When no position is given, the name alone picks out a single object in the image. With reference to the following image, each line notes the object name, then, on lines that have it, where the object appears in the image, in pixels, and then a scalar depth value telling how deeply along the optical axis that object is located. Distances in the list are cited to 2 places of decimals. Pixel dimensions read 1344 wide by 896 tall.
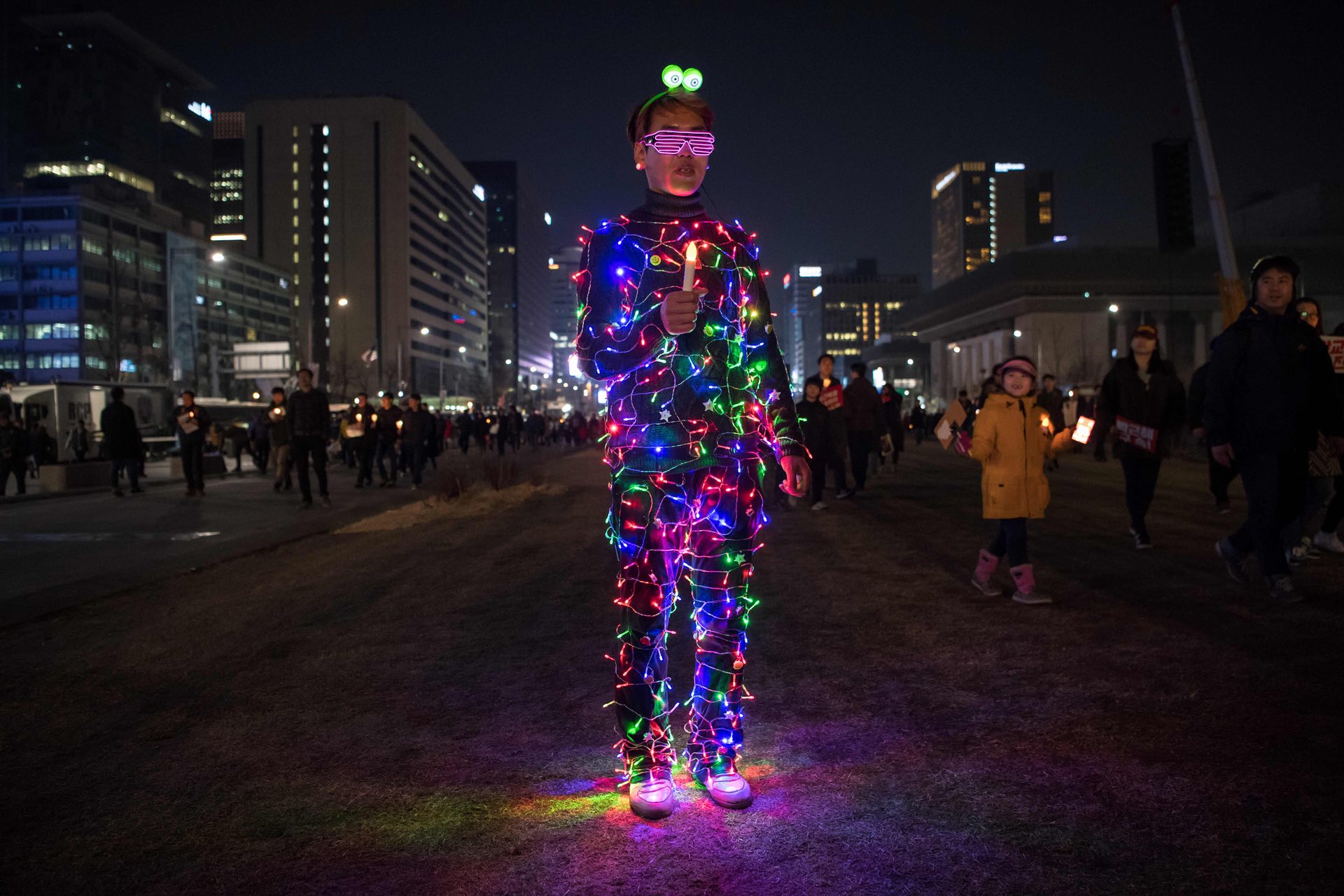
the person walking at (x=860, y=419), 14.74
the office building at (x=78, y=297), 85.88
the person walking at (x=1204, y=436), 6.66
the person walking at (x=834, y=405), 13.52
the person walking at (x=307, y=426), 13.95
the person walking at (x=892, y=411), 18.67
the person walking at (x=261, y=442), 25.17
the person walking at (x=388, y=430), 19.66
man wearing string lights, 3.04
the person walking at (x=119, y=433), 17.09
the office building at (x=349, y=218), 128.75
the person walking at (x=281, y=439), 18.81
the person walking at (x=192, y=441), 17.02
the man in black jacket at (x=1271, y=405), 5.78
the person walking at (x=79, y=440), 28.03
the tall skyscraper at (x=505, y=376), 142.88
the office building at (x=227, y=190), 168.00
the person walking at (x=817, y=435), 13.18
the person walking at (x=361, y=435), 19.48
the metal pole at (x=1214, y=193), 21.78
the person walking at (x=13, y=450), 17.59
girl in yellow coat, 6.14
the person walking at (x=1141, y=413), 8.21
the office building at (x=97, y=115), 122.31
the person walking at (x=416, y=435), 18.94
